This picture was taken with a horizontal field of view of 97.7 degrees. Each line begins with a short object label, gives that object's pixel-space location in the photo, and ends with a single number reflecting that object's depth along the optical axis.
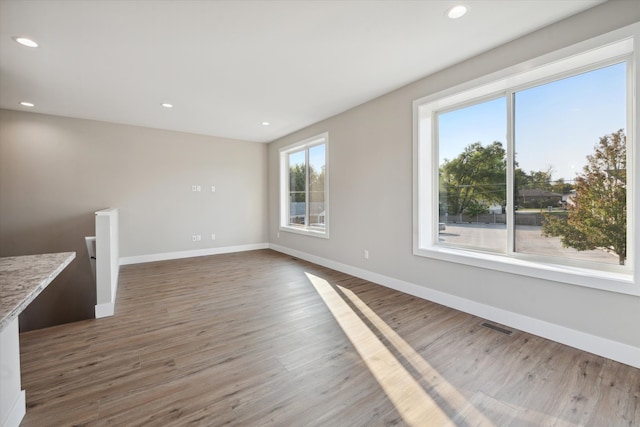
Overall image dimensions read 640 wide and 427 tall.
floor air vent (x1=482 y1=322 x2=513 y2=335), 2.60
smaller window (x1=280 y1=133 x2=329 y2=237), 5.50
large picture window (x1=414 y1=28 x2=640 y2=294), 2.30
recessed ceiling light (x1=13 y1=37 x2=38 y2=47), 2.54
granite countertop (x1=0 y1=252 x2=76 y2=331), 0.91
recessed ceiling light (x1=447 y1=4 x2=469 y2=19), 2.17
